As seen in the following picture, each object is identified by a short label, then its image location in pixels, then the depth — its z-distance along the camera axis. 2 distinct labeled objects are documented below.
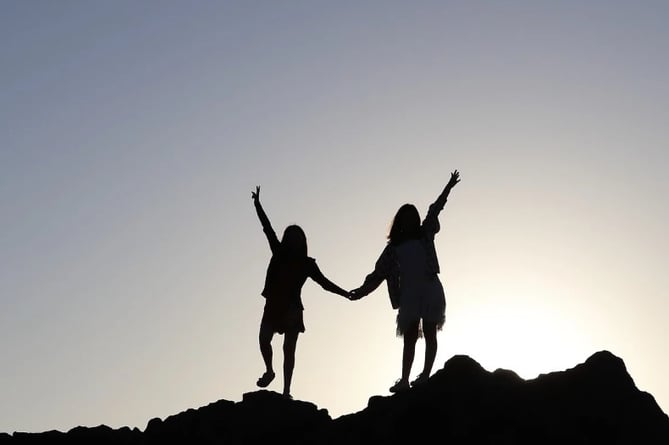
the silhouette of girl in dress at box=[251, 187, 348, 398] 16.53
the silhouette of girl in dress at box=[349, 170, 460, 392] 15.52
